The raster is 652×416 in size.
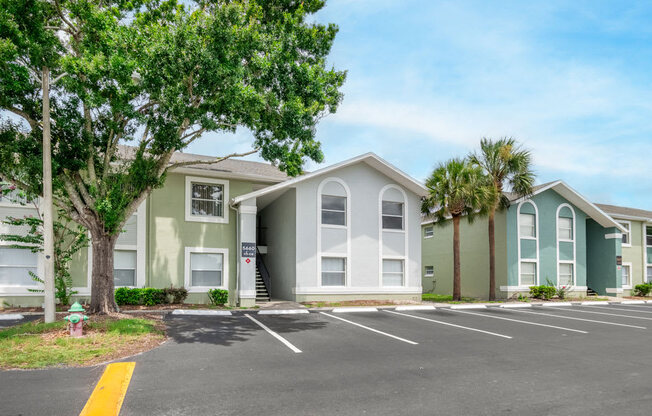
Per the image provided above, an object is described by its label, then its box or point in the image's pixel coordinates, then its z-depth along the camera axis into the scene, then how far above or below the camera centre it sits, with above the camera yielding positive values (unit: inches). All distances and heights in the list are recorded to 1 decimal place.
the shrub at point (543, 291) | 1009.5 -114.5
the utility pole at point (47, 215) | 444.5 +20.1
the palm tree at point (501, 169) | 956.0 +135.4
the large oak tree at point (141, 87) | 454.0 +150.4
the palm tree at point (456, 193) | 900.0 +81.9
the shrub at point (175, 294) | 744.3 -90.0
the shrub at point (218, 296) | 765.3 -95.5
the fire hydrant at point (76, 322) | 399.5 -71.9
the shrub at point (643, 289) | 1193.0 -130.1
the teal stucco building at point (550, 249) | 1035.9 -28.6
